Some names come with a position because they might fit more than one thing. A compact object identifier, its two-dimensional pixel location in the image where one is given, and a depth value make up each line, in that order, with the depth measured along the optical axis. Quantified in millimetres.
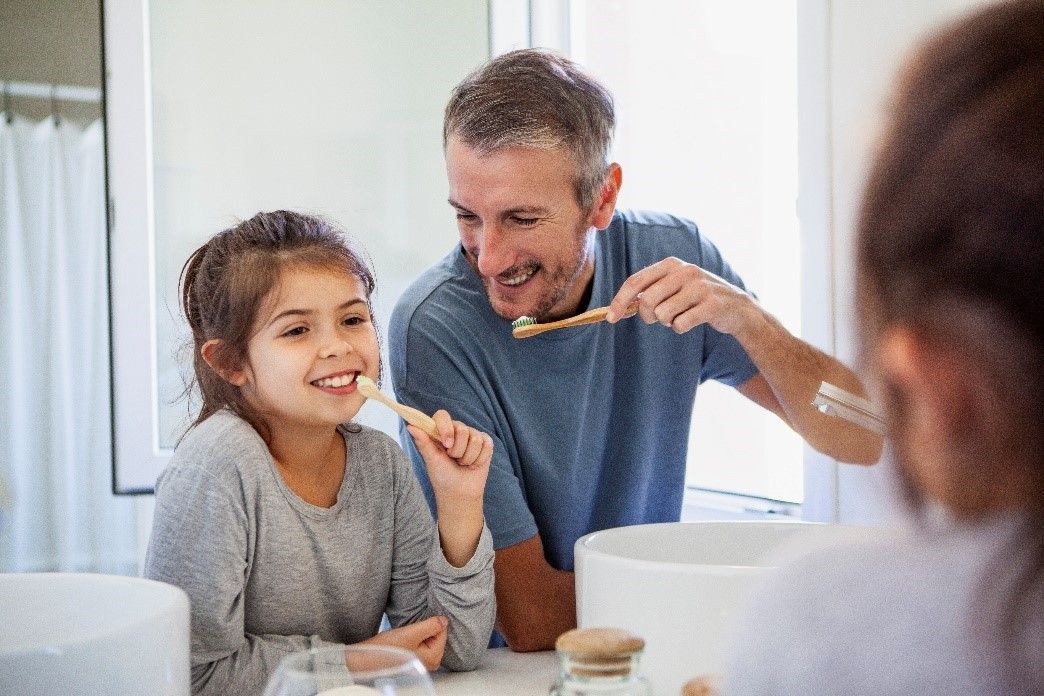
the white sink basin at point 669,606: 691
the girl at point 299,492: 868
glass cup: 517
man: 1156
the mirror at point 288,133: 2139
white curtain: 2994
